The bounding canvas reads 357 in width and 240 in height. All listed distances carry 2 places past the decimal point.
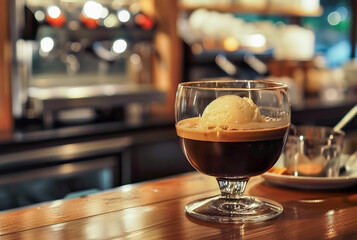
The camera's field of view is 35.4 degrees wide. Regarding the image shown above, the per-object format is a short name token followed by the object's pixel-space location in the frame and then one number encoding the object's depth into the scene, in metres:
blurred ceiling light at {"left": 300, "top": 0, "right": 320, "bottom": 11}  4.08
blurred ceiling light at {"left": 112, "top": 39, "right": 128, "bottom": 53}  2.94
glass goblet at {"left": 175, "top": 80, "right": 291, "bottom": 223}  0.92
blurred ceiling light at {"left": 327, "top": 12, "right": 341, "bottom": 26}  4.63
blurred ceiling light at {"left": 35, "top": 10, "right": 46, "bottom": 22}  2.57
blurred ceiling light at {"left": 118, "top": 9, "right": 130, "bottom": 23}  2.91
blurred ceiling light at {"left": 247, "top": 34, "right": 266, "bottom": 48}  3.71
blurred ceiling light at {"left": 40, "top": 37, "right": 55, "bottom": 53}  2.68
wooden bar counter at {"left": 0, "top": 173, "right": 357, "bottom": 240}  0.85
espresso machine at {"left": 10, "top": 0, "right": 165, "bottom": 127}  2.58
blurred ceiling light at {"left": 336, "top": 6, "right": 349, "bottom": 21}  4.62
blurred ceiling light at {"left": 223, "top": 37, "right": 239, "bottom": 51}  3.57
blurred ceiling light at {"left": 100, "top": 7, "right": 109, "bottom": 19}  2.87
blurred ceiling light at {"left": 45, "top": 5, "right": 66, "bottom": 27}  2.62
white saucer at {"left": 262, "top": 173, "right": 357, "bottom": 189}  1.10
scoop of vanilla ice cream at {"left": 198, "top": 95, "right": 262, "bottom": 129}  0.93
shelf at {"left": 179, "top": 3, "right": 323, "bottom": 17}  3.57
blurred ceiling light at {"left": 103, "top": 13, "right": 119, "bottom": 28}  2.87
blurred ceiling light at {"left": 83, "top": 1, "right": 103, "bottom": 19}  2.80
